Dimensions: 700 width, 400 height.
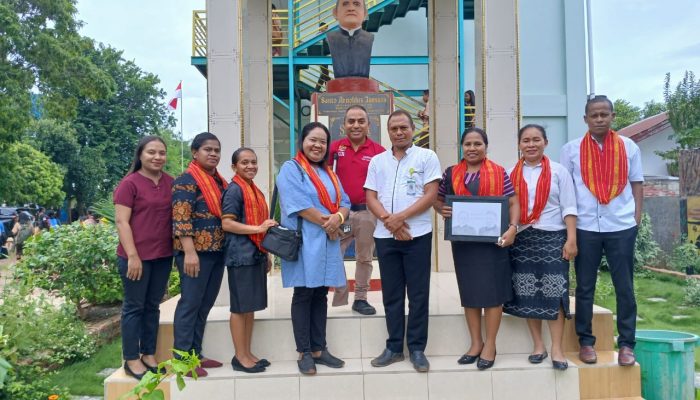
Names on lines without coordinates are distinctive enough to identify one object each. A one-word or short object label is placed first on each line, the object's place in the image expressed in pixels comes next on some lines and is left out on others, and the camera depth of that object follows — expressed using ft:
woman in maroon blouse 11.05
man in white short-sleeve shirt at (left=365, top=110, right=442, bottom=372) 11.56
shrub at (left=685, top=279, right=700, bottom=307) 23.70
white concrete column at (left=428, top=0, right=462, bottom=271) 22.29
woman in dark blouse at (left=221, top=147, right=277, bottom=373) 11.35
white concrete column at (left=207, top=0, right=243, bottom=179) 15.20
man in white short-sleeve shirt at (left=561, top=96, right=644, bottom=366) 11.51
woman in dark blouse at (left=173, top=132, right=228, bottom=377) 11.14
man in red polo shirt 13.82
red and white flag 57.77
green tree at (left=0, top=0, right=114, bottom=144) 45.37
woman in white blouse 11.55
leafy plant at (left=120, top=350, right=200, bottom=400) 5.95
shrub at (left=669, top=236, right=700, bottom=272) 30.40
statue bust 20.93
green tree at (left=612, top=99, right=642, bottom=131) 120.37
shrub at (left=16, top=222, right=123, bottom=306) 18.49
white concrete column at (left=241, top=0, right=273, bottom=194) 22.77
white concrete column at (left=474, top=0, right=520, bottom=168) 16.35
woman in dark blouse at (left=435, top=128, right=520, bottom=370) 11.51
